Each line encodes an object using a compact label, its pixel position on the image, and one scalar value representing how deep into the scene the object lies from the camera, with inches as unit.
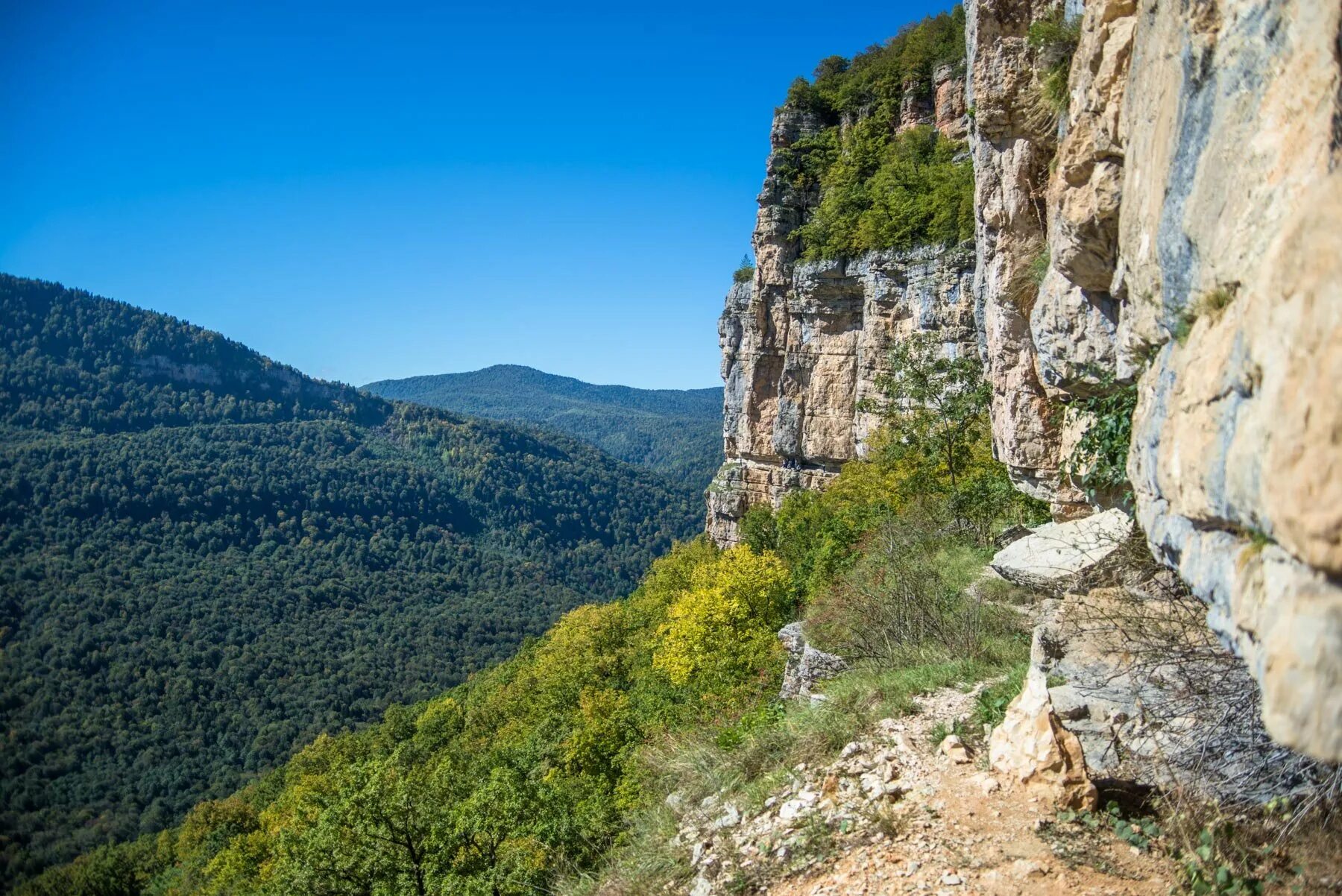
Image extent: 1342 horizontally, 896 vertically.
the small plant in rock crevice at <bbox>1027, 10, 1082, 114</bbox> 298.7
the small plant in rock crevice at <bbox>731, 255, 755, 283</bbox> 1406.3
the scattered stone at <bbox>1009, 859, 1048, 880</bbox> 183.8
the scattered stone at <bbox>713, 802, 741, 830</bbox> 262.5
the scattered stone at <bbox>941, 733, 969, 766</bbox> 244.5
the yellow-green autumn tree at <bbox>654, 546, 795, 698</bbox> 714.8
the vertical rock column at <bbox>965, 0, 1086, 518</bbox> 360.8
